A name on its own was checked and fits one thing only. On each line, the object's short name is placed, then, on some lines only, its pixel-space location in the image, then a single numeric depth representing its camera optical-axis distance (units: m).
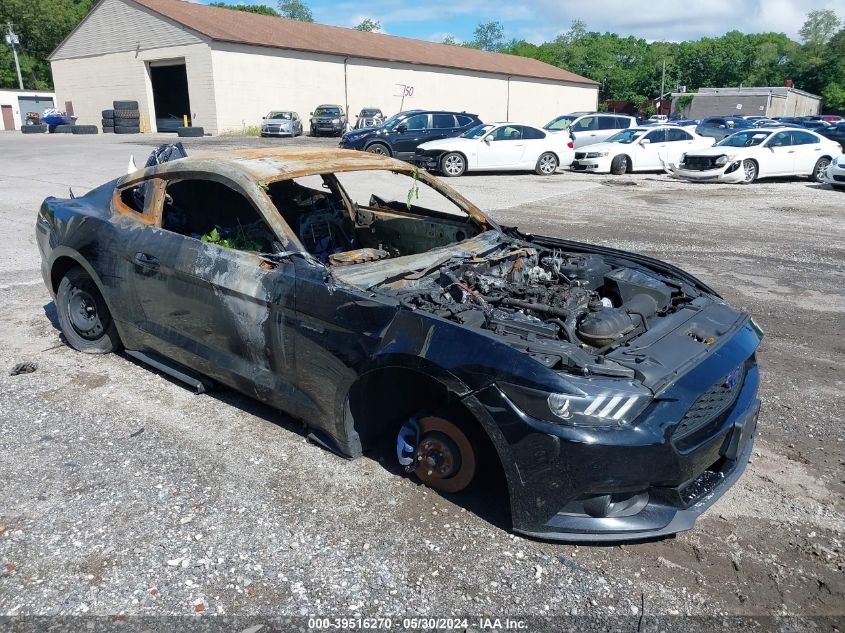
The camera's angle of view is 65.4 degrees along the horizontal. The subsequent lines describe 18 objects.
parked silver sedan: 32.72
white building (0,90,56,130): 45.19
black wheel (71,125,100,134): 35.75
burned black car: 2.75
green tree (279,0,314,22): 116.69
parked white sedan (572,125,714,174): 19.20
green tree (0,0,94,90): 60.50
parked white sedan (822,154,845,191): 15.98
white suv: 22.09
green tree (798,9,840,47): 86.88
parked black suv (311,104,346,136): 33.88
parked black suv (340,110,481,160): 19.98
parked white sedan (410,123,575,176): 17.97
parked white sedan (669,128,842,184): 17.19
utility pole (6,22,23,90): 53.76
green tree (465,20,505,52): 117.38
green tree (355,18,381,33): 114.06
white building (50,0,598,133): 34.81
